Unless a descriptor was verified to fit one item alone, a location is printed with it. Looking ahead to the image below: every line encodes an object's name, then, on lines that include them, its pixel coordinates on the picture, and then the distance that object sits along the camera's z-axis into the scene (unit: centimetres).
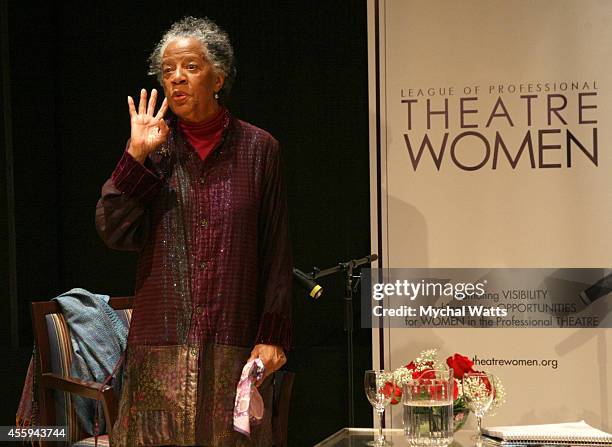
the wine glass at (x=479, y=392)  499
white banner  783
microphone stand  740
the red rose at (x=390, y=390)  529
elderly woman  422
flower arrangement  504
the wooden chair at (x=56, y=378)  620
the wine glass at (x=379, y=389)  529
